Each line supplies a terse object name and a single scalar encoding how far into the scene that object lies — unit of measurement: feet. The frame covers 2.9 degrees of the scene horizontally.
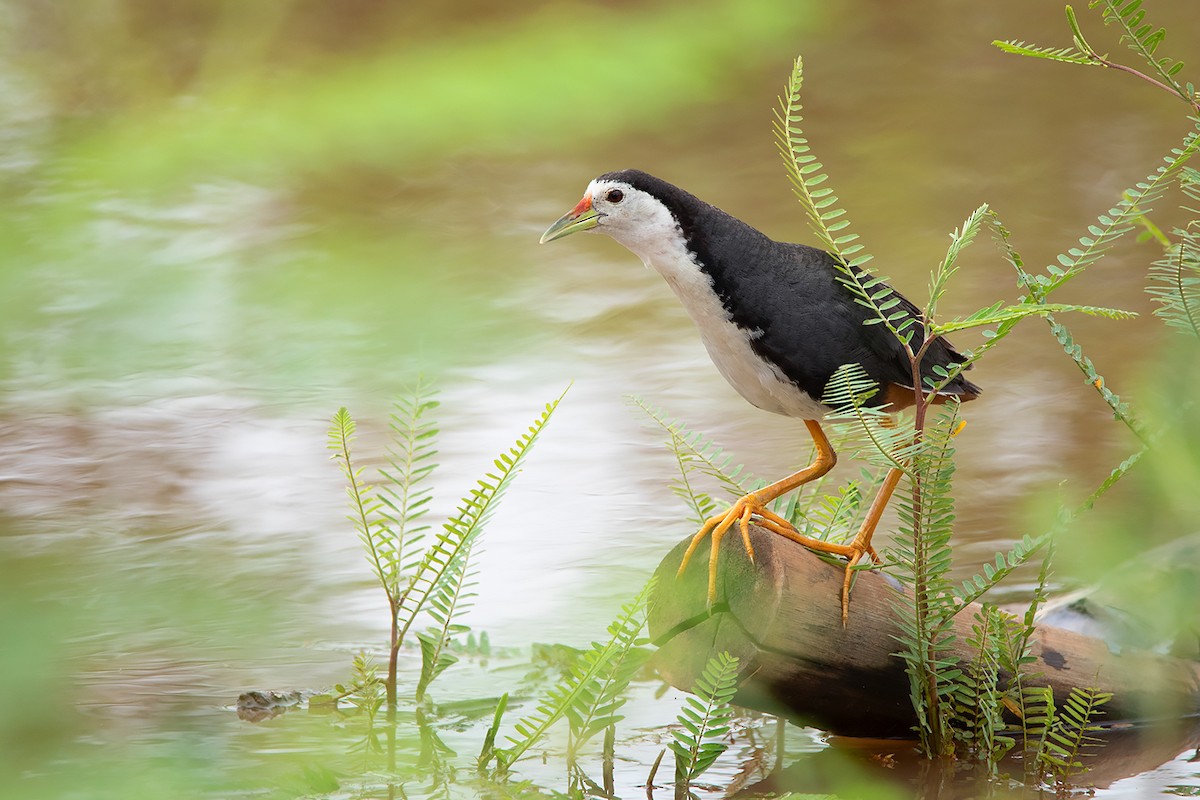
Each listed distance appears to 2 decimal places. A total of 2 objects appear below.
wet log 40.53
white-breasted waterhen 40.57
